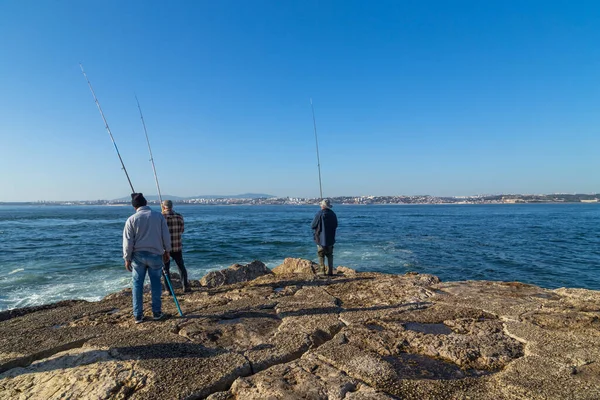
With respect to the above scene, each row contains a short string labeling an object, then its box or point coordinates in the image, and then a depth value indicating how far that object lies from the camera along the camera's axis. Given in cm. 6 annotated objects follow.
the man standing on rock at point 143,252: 478
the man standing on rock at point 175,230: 682
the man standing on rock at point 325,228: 795
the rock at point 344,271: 885
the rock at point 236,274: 1003
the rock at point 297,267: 1005
